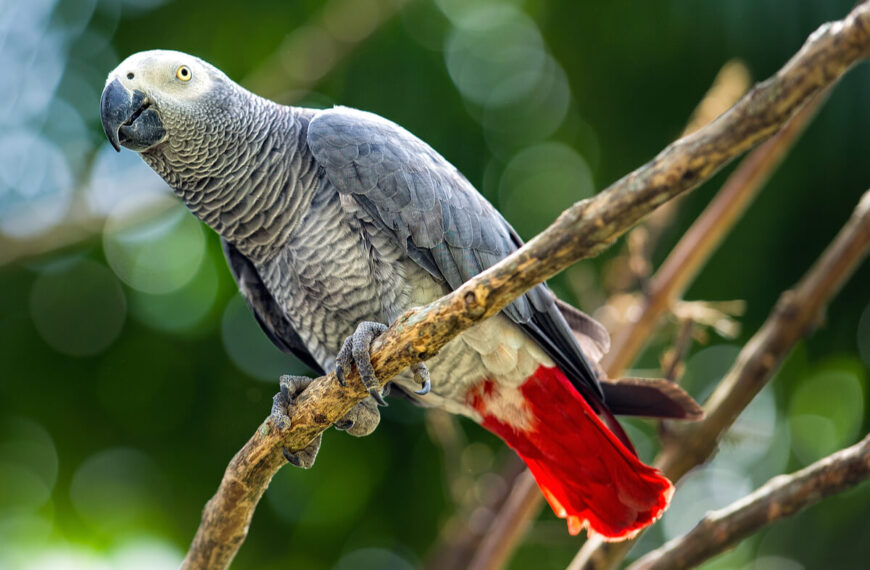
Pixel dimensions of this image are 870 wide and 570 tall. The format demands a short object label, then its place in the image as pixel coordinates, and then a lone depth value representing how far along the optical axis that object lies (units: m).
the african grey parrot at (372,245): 4.36
